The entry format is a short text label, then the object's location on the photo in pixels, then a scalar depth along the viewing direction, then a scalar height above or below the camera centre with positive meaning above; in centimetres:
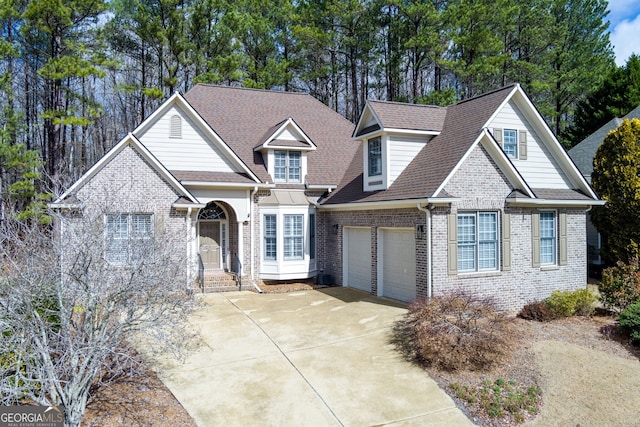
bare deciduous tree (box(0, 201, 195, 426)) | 672 -130
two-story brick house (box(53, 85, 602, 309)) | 1338 +64
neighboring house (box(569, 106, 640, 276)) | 2195 +298
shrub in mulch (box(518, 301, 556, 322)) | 1272 -283
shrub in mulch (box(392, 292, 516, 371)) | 945 -265
